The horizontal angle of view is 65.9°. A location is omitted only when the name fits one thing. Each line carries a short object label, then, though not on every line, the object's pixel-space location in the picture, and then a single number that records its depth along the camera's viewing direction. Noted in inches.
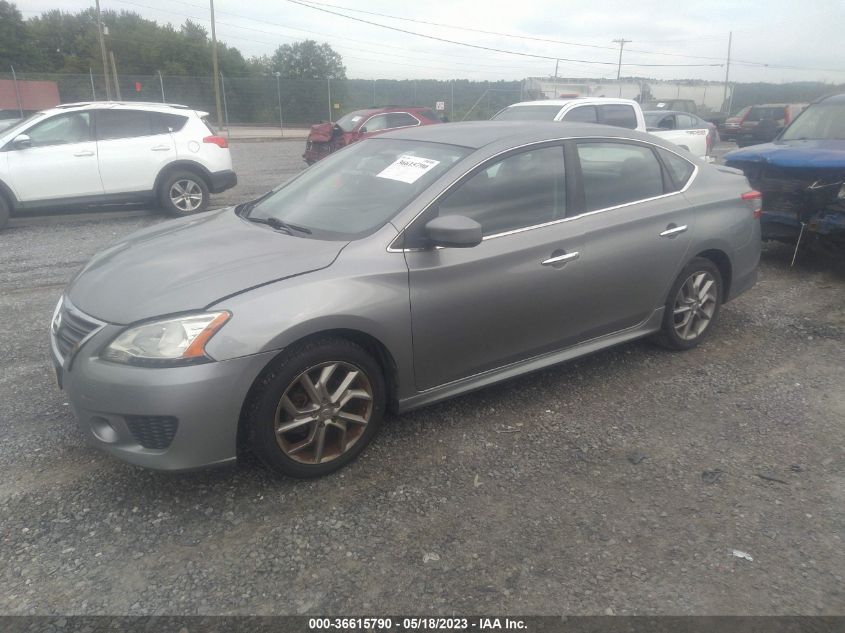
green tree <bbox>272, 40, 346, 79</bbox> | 2493.8
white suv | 343.3
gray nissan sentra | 109.3
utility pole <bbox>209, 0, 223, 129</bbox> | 1293.2
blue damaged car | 244.4
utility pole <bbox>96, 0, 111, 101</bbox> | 1251.5
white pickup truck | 395.2
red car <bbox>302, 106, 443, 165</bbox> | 589.6
